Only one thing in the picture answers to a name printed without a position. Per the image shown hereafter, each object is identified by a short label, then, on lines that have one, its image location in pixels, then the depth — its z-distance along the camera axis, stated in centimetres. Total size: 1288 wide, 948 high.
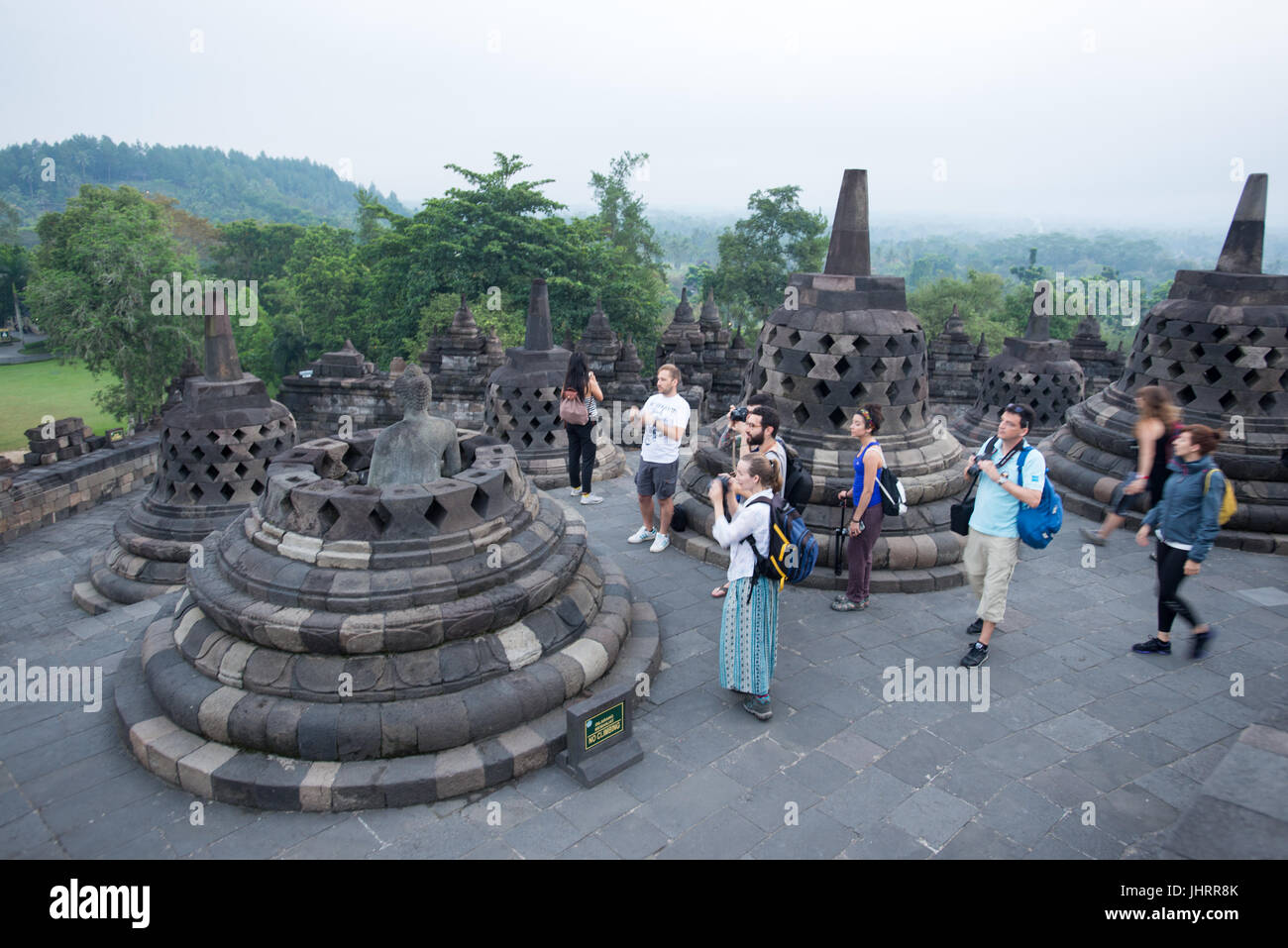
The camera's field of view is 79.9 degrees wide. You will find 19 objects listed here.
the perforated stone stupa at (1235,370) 862
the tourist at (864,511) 636
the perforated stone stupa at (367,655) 462
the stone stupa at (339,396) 2136
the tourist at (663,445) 768
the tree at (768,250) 4584
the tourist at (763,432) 604
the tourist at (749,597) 491
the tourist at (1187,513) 554
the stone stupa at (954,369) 2078
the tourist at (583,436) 908
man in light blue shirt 557
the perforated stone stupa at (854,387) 781
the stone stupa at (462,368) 2059
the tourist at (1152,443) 638
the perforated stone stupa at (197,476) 924
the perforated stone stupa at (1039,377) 1512
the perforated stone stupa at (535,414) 1141
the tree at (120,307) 2716
